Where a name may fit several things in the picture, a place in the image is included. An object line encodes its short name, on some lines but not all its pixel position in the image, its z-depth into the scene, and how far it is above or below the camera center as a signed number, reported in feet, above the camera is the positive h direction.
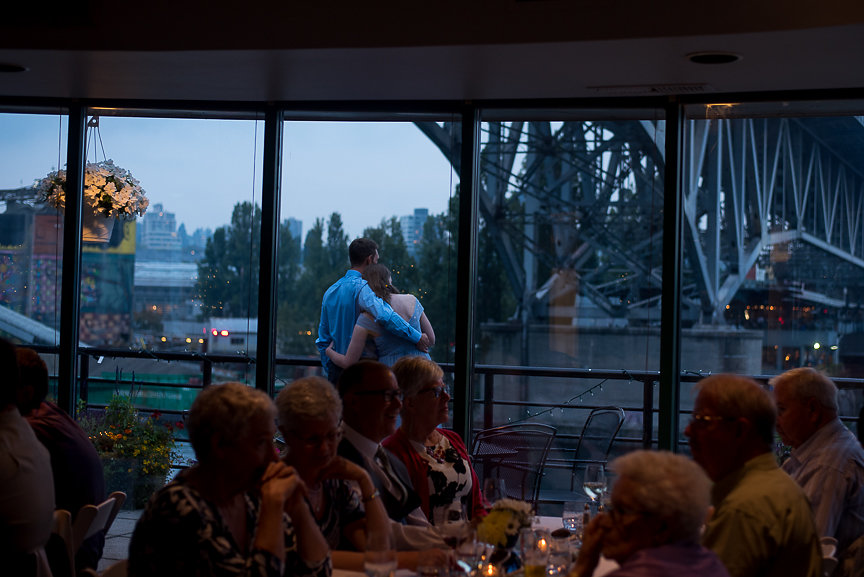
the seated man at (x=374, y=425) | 10.63 -1.46
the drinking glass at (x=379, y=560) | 8.29 -2.33
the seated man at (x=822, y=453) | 11.30 -1.78
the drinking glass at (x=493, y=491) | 10.50 -2.15
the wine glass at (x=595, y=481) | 11.36 -2.17
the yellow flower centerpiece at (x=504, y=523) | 9.12 -2.18
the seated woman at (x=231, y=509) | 7.32 -1.78
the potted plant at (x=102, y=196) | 20.53 +2.08
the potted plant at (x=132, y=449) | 19.61 -3.36
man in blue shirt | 19.27 -0.26
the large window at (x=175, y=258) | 20.25 +0.74
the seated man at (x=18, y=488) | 9.46 -2.05
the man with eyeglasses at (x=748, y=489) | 7.75 -1.57
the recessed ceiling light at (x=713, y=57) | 14.47 +3.90
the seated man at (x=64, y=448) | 11.54 -2.02
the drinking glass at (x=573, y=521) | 11.11 -2.64
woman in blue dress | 19.44 -0.60
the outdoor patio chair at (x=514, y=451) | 19.16 -3.08
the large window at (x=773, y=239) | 17.65 +1.33
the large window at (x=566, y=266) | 18.65 +0.74
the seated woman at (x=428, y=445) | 11.69 -1.89
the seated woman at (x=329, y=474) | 9.13 -1.77
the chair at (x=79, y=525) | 10.50 -2.72
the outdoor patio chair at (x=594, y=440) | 19.13 -2.82
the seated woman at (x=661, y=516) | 6.76 -1.55
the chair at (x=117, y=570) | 8.52 -2.57
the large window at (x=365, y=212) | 19.40 +1.79
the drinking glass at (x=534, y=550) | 8.54 -2.38
